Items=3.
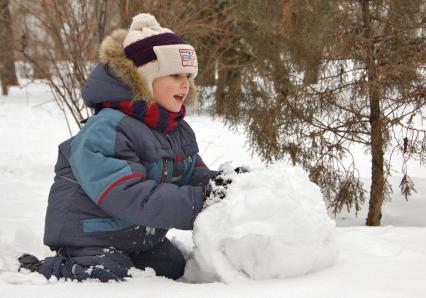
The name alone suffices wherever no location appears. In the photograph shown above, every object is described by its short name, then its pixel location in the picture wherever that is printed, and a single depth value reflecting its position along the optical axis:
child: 4.29
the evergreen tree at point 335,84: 7.91
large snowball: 3.99
